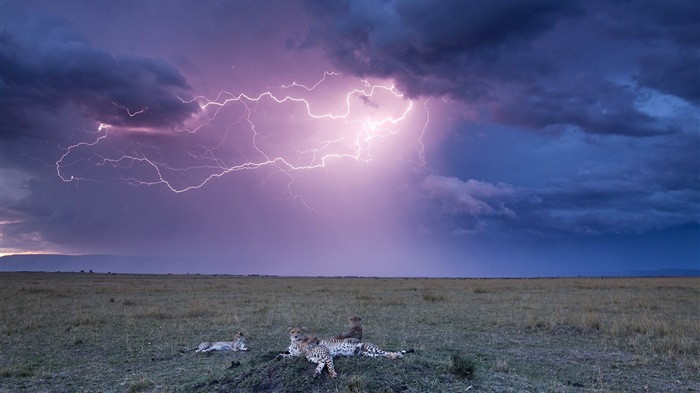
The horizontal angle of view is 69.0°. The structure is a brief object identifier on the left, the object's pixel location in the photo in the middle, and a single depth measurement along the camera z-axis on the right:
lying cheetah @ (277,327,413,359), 9.75
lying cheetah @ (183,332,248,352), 12.98
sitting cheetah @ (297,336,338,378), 8.36
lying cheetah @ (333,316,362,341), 11.00
